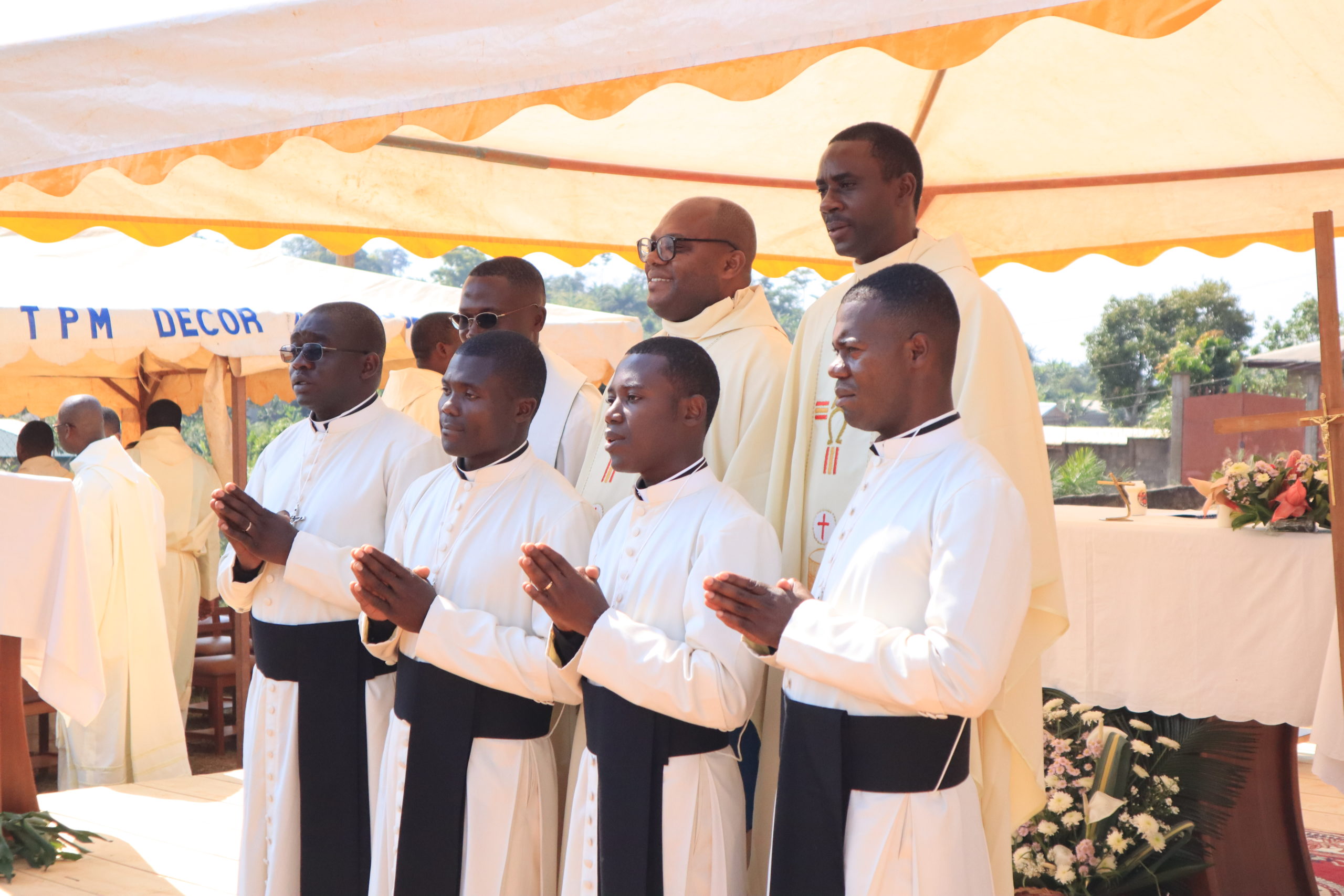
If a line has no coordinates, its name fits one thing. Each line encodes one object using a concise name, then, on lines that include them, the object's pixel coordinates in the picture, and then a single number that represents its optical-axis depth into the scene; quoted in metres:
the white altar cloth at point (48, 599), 5.56
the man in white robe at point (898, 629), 2.26
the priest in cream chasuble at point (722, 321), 3.55
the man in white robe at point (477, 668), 3.06
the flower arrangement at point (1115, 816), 4.39
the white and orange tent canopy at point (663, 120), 2.44
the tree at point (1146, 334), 43.66
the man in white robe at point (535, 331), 4.11
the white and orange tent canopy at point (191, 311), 8.48
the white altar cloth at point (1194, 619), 4.59
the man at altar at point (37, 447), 8.80
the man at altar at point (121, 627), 7.65
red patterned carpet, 5.13
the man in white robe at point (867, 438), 2.74
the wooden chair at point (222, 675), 8.54
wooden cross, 3.62
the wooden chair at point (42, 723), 7.74
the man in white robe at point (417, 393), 6.92
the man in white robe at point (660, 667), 2.70
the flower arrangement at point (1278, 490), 4.69
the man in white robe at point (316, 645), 3.58
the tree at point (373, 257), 73.50
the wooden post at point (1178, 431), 30.84
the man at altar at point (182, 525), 9.41
